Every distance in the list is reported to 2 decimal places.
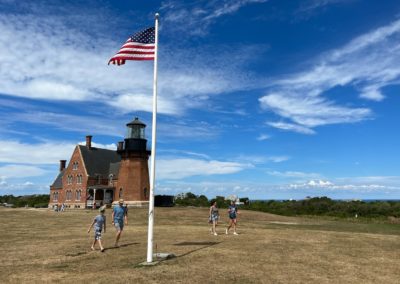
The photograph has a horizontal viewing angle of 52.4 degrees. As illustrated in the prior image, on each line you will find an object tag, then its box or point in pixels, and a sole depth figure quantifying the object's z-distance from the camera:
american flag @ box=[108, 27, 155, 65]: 13.95
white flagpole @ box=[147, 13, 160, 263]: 12.91
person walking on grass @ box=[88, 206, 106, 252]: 16.11
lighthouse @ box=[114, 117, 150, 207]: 57.12
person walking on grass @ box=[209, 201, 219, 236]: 21.57
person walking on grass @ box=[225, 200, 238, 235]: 21.03
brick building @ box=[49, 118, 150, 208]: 57.44
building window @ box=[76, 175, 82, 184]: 69.48
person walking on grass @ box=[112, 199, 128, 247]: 17.05
